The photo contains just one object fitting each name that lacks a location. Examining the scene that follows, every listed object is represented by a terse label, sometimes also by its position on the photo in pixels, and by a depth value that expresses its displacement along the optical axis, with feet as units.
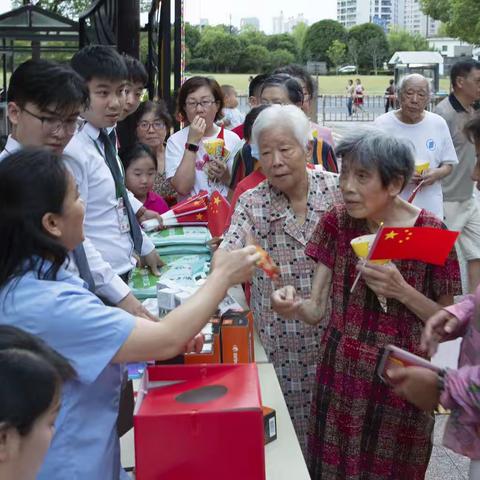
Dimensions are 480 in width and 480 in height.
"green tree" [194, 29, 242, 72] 244.01
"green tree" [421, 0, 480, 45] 114.83
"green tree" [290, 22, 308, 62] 334.54
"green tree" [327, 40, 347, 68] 267.80
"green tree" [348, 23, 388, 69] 271.69
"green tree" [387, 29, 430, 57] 299.17
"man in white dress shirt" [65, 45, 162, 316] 9.98
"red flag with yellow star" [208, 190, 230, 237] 13.33
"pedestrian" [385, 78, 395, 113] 91.56
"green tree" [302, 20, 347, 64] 285.23
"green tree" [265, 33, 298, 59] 287.28
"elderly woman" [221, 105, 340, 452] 9.95
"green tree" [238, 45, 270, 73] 245.86
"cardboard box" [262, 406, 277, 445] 7.59
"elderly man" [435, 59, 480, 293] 20.06
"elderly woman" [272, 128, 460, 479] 8.37
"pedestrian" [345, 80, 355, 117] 100.63
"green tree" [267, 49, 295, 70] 239.91
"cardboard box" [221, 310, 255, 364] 8.47
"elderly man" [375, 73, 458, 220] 18.72
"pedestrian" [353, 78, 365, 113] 102.94
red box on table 5.81
